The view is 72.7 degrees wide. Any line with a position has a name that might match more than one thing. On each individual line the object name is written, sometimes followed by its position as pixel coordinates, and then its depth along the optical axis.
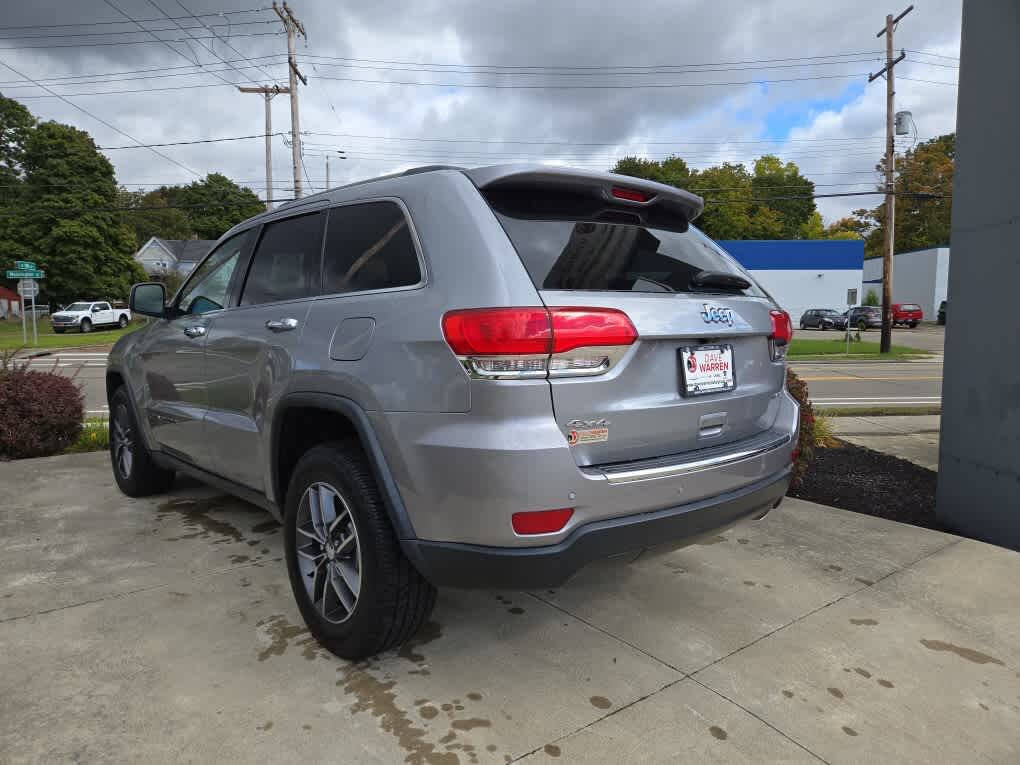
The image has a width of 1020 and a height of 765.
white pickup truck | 34.06
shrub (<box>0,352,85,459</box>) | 6.15
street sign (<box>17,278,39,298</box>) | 25.71
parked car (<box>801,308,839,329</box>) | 40.00
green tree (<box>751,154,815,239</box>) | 75.19
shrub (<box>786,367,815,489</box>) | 4.86
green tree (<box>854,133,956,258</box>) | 58.09
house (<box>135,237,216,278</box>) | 69.44
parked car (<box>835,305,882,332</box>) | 39.41
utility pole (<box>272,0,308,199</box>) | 25.92
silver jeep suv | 2.07
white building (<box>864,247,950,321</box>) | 46.84
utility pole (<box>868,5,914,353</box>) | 23.17
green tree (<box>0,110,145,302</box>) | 42.91
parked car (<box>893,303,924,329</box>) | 41.75
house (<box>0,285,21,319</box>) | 57.84
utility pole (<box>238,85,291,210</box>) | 29.06
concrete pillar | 3.82
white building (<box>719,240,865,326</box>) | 42.22
